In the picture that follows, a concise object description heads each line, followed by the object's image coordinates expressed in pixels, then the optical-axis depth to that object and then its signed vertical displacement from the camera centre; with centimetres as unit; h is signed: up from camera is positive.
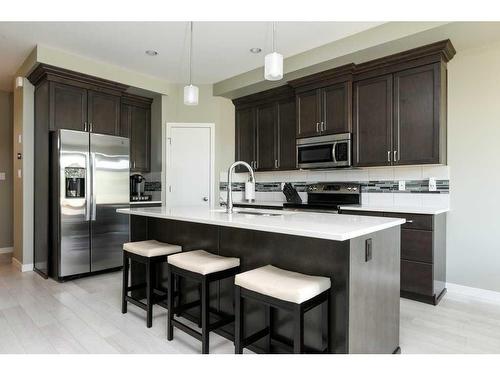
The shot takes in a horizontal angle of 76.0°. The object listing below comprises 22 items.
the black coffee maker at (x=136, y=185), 505 +1
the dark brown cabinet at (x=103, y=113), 407 +95
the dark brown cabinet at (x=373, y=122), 341 +70
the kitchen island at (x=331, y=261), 165 -45
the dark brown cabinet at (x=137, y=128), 475 +87
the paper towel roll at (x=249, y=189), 271 -3
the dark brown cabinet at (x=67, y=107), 374 +94
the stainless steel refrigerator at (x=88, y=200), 367 -18
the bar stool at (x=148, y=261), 248 -60
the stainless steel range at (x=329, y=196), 388 -13
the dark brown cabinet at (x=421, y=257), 292 -67
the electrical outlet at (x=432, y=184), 340 +2
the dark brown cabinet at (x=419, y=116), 309 +70
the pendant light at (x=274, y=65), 216 +82
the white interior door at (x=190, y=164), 487 +33
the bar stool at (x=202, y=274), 202 -58
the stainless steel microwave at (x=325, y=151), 369 +41
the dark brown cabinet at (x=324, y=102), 365 +100
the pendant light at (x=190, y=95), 282 +80
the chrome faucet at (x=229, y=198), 258 -10
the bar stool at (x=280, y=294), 152 -55
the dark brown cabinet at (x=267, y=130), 439 +81
